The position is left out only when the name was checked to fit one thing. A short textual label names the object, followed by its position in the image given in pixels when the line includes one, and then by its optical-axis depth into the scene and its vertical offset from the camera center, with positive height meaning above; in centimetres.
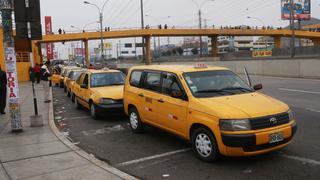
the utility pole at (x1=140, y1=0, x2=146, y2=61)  5723 +605
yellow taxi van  625 -94
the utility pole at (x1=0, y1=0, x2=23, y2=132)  978 +1
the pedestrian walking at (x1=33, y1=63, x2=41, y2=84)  3257 -83
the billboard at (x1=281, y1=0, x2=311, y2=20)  7069 +839
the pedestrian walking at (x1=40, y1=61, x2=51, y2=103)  1730 -70
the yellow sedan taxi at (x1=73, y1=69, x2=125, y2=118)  1175 -97
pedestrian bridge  6456 +465
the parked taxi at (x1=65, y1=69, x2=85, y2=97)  1932 -81
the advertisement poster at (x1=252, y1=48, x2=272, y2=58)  5122 +43
